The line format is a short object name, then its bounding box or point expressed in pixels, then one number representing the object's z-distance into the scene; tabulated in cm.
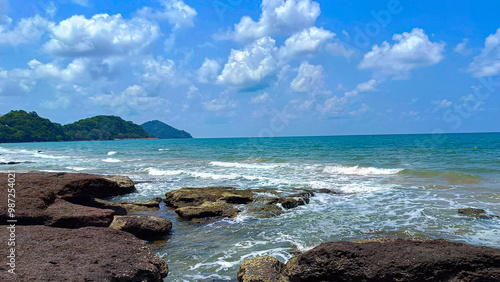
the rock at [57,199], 693
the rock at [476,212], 1015
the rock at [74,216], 707
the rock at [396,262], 476
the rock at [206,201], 1068
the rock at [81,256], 400
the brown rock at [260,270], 529
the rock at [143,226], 817
